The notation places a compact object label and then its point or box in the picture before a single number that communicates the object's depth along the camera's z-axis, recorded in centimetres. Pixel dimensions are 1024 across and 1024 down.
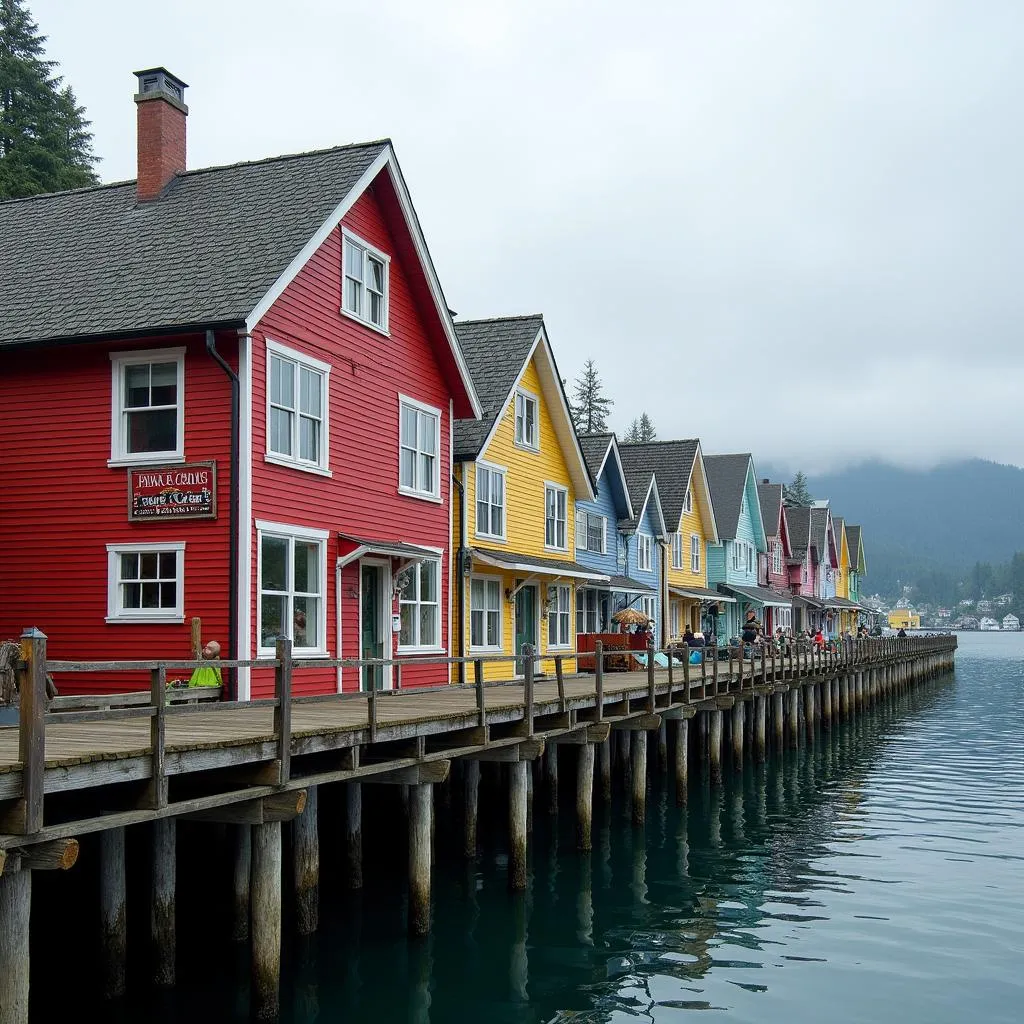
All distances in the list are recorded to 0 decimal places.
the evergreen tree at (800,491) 14400
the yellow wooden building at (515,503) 3050
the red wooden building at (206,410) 1956
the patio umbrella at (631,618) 3750
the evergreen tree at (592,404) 11106
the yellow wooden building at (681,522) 5303
